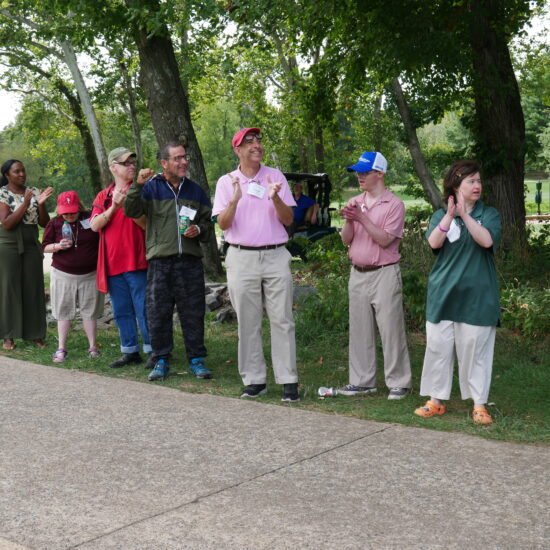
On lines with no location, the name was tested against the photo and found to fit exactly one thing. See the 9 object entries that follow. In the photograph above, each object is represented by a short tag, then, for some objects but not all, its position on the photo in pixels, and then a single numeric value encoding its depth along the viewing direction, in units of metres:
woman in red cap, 8.27
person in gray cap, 7.86
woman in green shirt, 5.51
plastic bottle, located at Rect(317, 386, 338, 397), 6.52
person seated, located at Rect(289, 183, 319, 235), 18.89
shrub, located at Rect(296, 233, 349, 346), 8.96
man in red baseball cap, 6.33
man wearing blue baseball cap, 6.29
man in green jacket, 7.20
